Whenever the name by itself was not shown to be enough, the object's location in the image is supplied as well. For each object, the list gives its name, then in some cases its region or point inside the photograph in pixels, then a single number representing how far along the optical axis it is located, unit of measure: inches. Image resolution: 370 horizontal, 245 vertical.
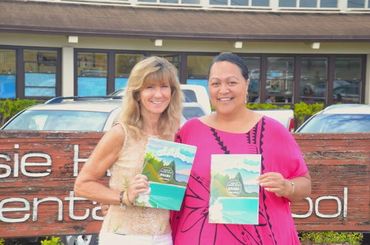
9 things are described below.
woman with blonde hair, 106.7
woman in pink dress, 103.9
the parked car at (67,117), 265.7
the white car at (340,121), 334.3
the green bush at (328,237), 205.2
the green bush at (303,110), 698.2
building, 692.1
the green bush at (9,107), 622.8
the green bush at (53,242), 180.2
